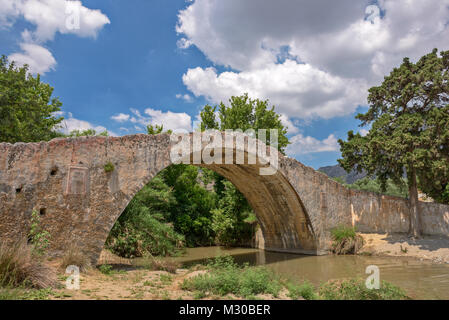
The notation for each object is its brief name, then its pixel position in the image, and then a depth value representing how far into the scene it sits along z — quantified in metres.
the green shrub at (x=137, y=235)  11.66
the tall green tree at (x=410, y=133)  11.59
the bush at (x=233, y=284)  4.98
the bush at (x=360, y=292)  5.53
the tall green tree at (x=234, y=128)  17.31
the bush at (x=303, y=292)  5.37
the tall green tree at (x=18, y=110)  11.89
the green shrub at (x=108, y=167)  7.44
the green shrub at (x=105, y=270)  6.91
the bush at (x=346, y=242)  13.43
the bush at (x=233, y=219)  17.19
